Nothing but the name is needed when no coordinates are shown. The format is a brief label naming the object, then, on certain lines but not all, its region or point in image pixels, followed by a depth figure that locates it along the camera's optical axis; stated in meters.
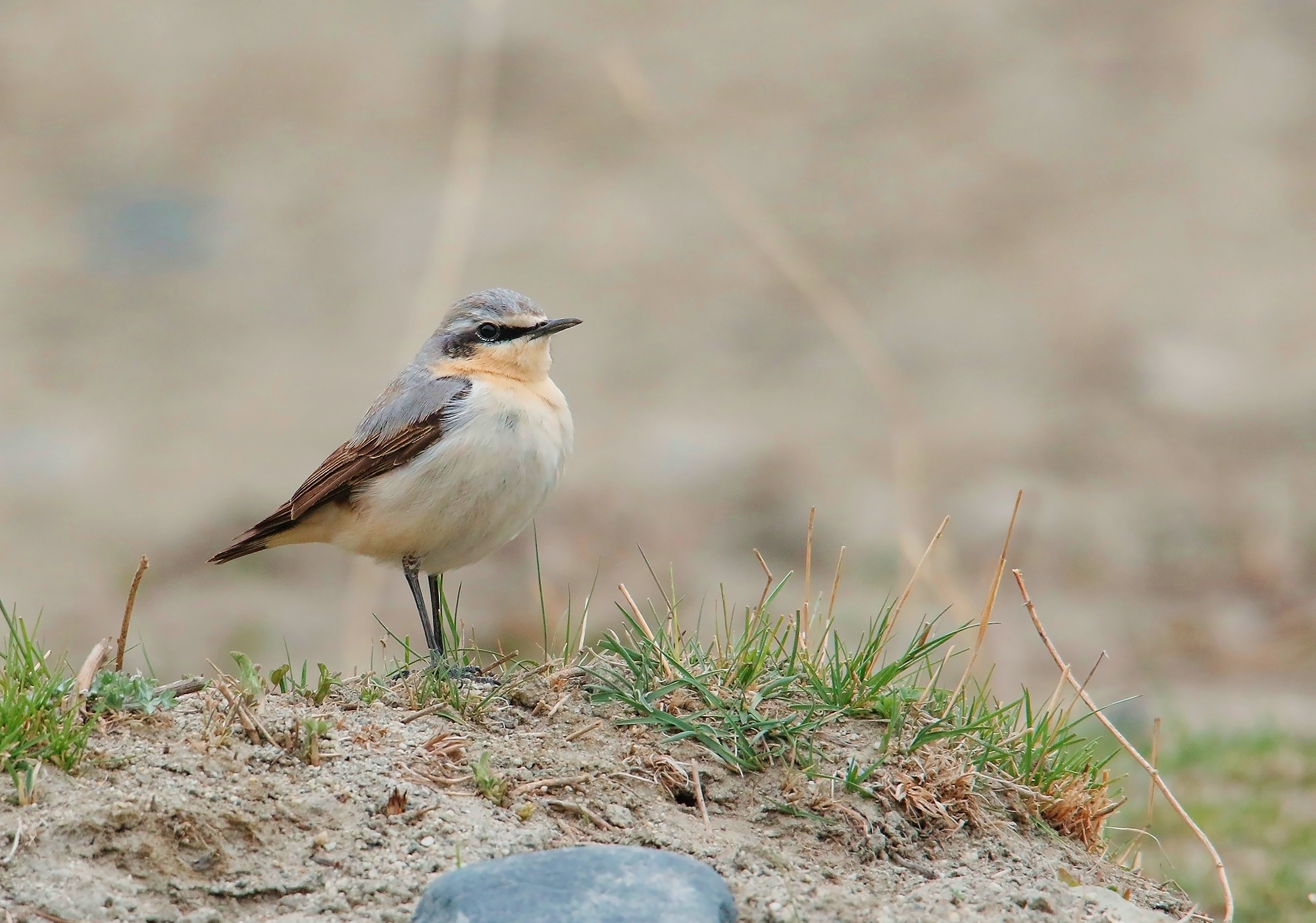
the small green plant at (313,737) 8.65
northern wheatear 11.84
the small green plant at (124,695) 8.99
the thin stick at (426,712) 9.35
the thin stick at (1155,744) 9.37
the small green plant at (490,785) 8.55
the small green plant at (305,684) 9.55
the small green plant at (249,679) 9.12
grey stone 6.98
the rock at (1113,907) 8.05
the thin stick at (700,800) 8.55
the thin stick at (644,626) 9.73
